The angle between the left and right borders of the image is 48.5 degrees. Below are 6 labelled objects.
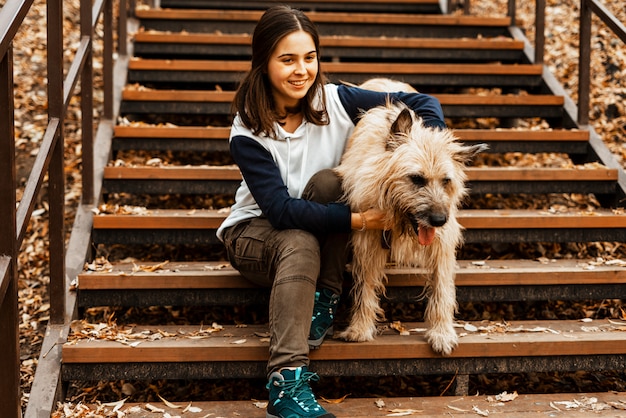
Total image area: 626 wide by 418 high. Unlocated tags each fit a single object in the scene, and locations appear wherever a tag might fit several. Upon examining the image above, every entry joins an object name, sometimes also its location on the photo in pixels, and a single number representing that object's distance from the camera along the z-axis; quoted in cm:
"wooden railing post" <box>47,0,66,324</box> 321
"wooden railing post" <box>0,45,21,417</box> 235
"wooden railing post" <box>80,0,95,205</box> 384
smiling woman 279
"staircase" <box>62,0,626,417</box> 313
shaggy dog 284
